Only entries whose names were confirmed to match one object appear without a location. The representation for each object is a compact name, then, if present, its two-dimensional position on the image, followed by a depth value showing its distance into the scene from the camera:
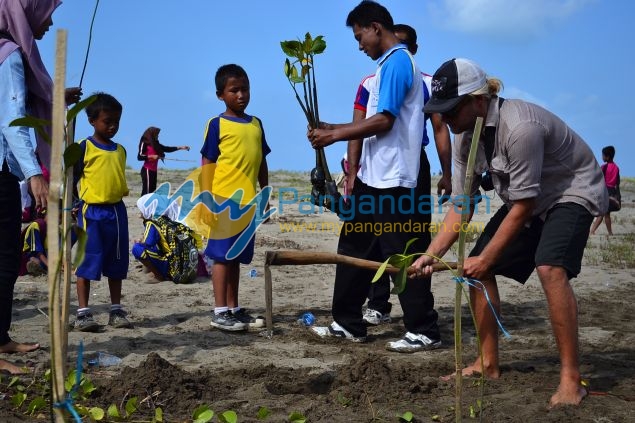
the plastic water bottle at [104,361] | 4.21
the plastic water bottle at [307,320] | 5.51
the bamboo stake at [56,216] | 1.94
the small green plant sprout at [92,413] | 2.94
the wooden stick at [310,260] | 3.49
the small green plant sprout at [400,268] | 2.67
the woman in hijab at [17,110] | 3.87
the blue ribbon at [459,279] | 2.64
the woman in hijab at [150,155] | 12.29
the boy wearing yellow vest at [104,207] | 5.11
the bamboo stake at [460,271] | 2.51
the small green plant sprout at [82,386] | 3.38
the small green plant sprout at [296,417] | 3.00
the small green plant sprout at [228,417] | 2.87
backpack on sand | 6.90
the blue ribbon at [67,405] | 2.04
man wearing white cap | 3.44
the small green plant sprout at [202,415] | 2.86
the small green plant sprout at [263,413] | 3.08
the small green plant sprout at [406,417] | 3.09
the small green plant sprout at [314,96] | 5.00
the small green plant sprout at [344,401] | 3.45
